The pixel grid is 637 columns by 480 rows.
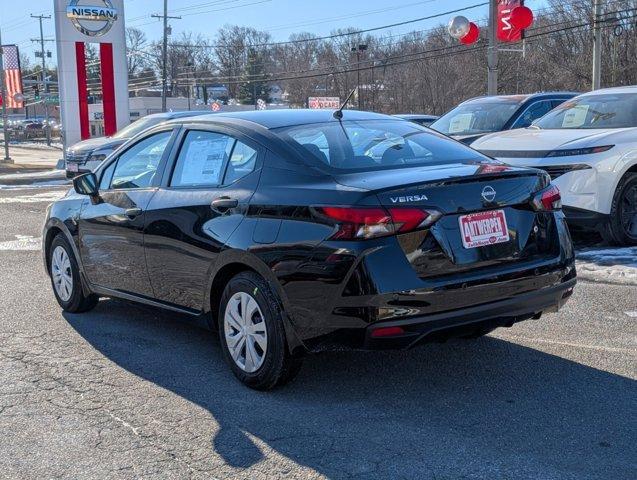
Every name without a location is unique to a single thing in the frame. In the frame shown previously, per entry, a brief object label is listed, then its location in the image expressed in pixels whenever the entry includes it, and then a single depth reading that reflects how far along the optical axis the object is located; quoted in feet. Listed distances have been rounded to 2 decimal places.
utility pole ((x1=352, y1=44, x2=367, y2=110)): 174.26
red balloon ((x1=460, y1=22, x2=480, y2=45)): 72.84
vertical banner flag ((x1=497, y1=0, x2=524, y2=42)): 72.13
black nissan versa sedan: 12.87
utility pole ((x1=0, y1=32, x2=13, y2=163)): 106.63
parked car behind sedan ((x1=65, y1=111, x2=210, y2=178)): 57.00
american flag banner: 119.85
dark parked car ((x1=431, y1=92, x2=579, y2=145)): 37.14
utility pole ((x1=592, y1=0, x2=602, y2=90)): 89.15
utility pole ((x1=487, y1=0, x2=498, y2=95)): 71.31
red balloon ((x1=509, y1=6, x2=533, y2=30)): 71.46
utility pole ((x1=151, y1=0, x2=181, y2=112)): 188.02
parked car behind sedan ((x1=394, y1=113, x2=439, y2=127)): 54.53
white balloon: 72.02
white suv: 25.75
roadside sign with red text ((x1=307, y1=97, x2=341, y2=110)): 147.02
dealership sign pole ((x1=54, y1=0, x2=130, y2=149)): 79.30
